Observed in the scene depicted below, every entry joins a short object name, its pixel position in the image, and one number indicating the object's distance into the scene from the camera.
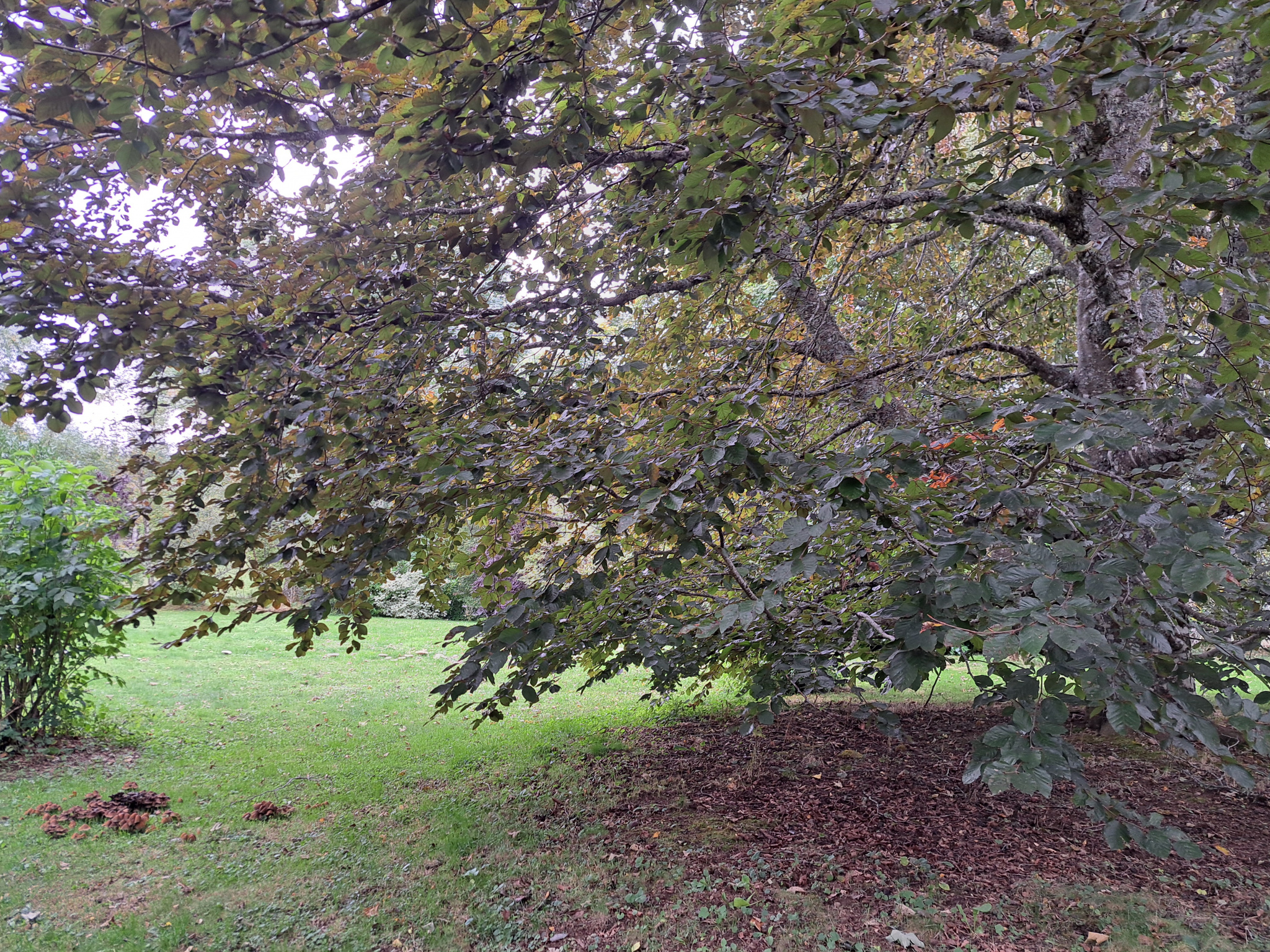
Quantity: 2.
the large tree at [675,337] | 1.81
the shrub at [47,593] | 5.71
